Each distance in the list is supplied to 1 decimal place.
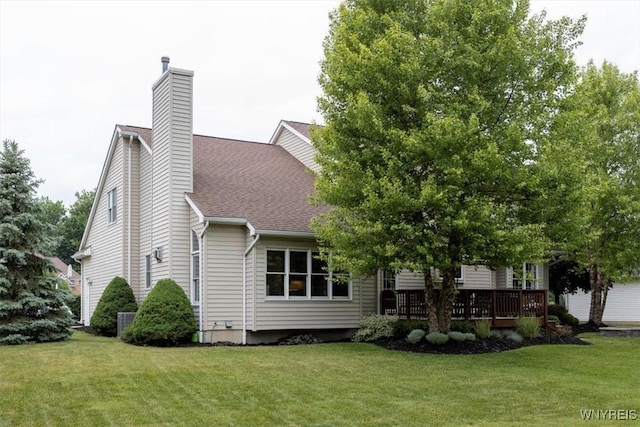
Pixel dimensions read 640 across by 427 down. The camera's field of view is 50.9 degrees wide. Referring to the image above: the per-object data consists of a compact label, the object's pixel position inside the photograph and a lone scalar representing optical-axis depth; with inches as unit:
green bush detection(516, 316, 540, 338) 708.7
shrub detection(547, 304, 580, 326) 982.3
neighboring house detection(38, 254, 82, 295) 2077.0
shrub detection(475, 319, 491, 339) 678.5
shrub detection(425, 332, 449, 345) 605.6
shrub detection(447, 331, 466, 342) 609.6
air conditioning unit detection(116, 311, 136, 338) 758.5
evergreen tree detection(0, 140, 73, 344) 701.9
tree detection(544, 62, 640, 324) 851.4
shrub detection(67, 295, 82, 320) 1291.8
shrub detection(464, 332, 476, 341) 615.8
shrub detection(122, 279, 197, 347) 653.3
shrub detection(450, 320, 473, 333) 683.4
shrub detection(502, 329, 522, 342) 682.1
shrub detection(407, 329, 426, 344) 617.9
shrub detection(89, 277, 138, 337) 792.3
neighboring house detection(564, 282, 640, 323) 1240.8
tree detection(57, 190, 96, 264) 2721.5
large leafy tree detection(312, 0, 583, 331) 551.2
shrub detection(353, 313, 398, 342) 700.0
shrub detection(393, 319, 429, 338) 688.4
